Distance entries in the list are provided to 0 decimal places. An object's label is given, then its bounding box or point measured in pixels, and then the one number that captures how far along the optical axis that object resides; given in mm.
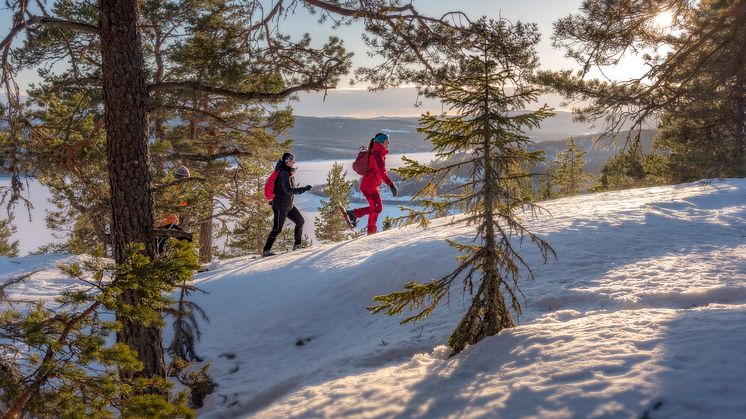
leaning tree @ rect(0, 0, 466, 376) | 4258
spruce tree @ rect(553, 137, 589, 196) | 33469
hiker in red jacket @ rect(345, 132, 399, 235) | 9477
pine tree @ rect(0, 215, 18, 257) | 30044
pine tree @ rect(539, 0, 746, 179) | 6801
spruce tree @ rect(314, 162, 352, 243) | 29094
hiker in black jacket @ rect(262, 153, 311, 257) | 9359
